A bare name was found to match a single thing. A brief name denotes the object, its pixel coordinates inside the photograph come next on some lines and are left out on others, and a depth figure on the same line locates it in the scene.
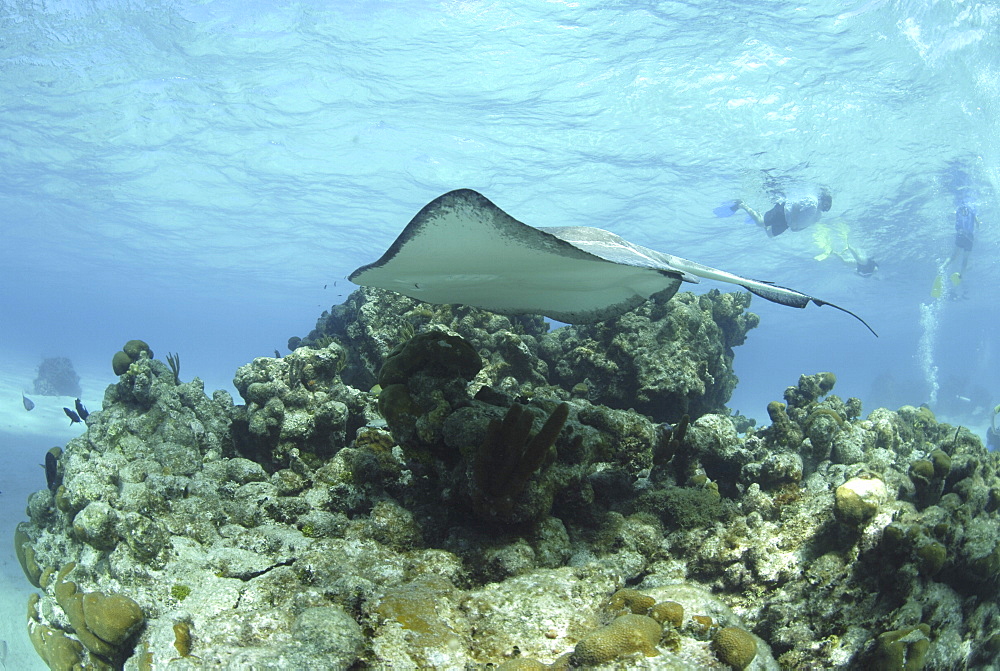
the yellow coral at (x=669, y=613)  2.67
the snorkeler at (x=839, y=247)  27.88
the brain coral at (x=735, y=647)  2.45
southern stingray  3.37
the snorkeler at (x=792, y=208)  23.22
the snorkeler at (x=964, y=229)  24.29
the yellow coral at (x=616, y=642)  2.31
